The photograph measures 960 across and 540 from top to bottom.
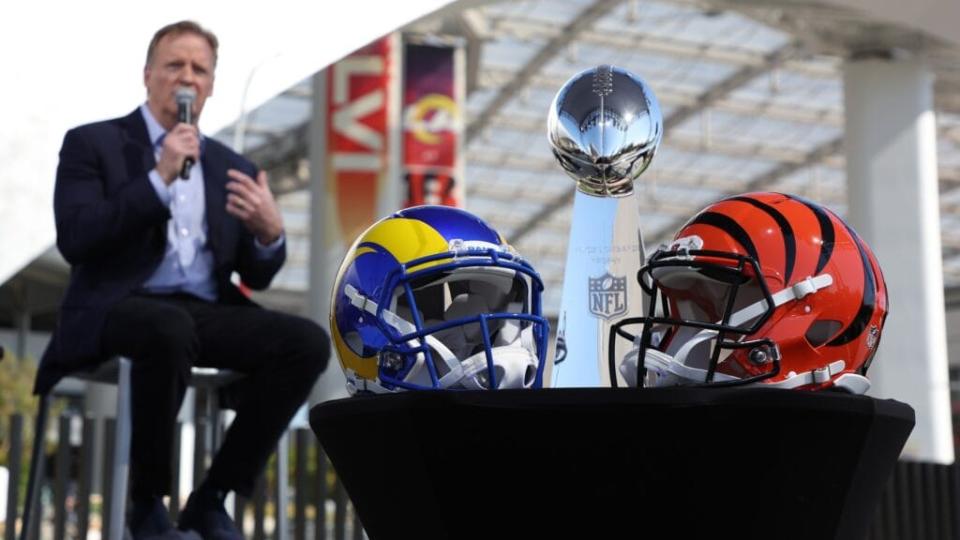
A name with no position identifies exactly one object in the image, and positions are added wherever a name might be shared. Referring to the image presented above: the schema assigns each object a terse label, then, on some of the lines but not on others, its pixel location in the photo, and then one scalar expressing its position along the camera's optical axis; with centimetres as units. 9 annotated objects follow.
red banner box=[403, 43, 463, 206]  1308
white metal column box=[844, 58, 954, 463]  1155
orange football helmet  138
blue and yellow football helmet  143
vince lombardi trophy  179
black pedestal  116
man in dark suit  236
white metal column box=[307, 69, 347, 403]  1252
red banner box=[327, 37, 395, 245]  1245
